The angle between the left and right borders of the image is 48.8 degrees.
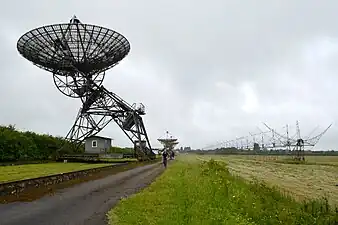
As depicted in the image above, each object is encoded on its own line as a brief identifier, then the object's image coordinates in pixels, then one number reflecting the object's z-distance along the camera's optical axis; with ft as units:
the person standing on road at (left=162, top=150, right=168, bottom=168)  117.37
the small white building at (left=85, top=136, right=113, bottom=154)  181.06
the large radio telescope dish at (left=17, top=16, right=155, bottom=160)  120.98
